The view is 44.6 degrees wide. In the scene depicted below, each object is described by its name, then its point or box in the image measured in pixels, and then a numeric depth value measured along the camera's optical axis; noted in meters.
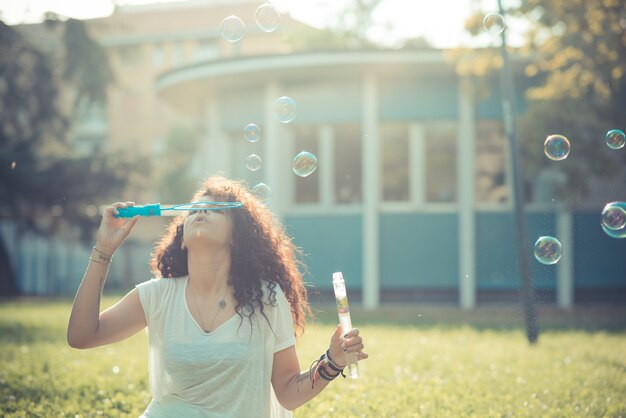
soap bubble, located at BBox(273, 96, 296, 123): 6.22
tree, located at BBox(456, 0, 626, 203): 9.07
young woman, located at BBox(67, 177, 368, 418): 3.05
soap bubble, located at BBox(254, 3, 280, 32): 6.75
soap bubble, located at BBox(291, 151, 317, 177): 5.47
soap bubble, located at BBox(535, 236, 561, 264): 5.46
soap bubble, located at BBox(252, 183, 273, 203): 4.93
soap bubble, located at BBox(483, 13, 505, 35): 7.37
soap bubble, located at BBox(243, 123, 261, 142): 6.03
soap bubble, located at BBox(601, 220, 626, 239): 5.60
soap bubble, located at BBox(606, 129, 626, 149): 5.89
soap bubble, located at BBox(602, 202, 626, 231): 5.53
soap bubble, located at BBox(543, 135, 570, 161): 6.07
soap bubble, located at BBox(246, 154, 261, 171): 5.70
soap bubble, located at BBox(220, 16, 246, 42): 6.73
